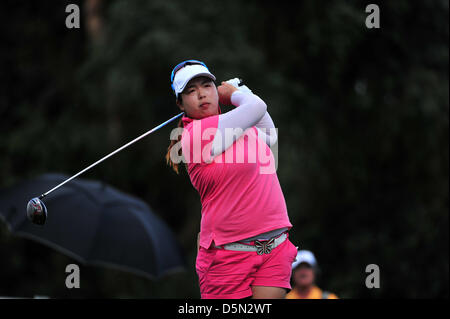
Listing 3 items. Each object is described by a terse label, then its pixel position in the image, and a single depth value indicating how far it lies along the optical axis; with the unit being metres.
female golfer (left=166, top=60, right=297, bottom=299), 5.47
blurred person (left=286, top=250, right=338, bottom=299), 10.02
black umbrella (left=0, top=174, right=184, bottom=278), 10.88
